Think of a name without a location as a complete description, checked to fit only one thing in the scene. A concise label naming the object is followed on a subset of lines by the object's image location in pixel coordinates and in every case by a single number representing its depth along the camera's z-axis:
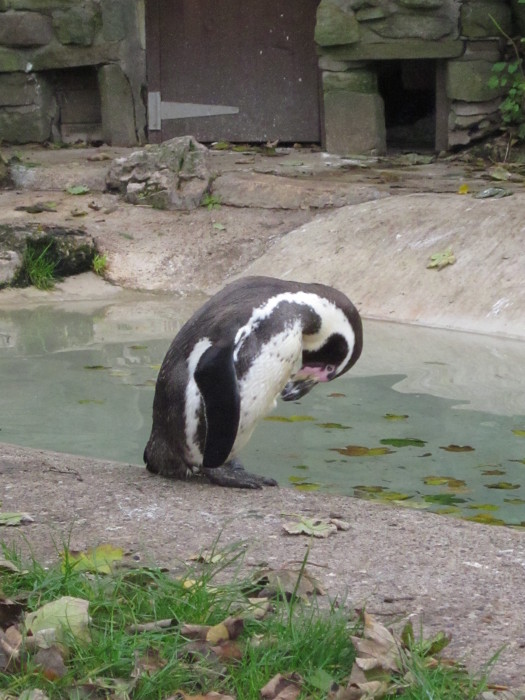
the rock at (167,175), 20.47
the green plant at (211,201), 20.27
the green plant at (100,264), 18.52
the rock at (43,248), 17.75
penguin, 8.20
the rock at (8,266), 17.66
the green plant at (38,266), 17.83
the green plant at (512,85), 23.31
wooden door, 26.52
